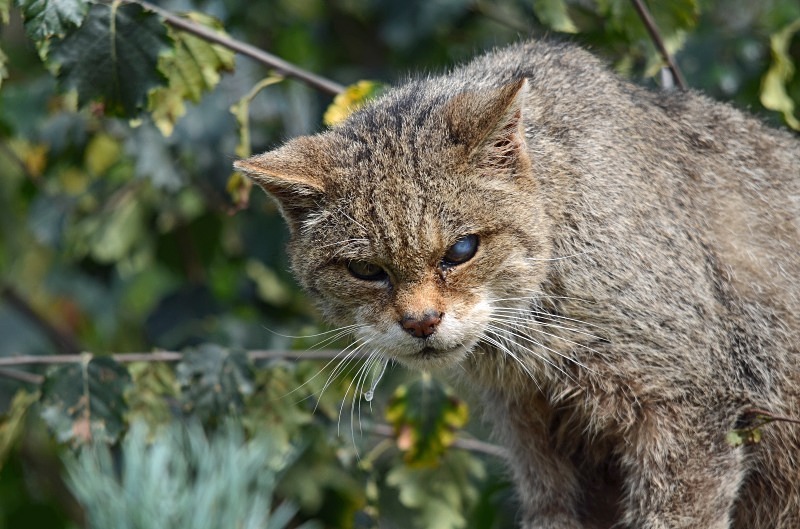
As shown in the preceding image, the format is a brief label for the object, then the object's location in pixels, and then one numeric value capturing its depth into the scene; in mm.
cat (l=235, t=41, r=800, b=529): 8312
